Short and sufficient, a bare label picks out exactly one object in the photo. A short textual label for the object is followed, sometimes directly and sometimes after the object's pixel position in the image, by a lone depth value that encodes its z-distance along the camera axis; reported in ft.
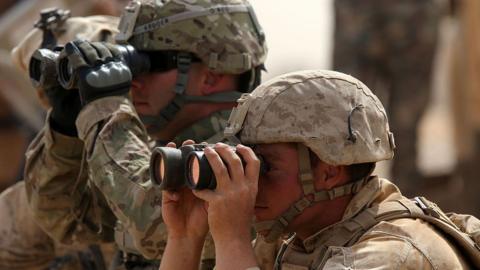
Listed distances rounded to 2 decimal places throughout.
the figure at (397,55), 85.15
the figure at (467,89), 94.84
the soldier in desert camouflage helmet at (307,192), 32.94
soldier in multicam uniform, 39.73
